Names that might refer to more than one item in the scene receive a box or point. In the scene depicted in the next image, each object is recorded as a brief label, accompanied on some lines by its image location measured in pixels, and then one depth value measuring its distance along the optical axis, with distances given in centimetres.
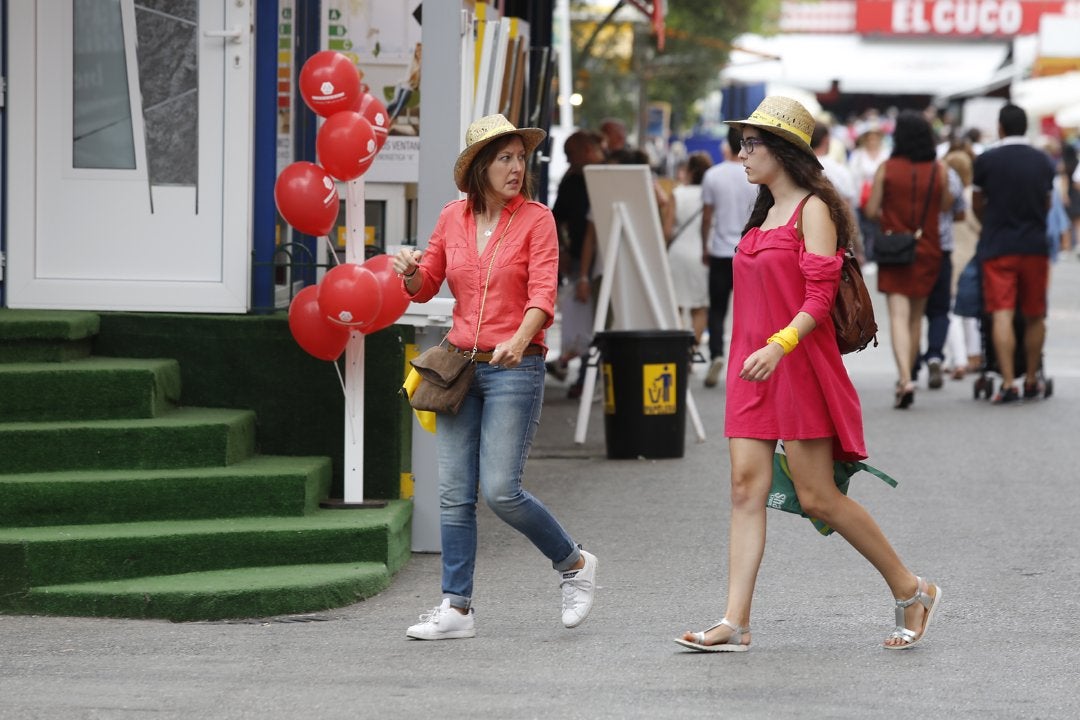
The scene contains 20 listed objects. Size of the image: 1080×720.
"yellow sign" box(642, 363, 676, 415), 2155
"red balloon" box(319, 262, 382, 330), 1421
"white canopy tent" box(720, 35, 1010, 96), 10925
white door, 1653
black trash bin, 2158
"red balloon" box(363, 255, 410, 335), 1445
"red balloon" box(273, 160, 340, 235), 1457
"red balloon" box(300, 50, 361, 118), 1464
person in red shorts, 2573
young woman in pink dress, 1213
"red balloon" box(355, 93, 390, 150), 1512
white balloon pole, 1507
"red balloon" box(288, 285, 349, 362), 1474
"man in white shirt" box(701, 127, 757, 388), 2784
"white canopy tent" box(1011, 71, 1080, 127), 6850
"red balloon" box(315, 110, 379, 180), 1455
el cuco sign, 13712
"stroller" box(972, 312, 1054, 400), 2717
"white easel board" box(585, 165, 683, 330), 2233
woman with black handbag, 2569
